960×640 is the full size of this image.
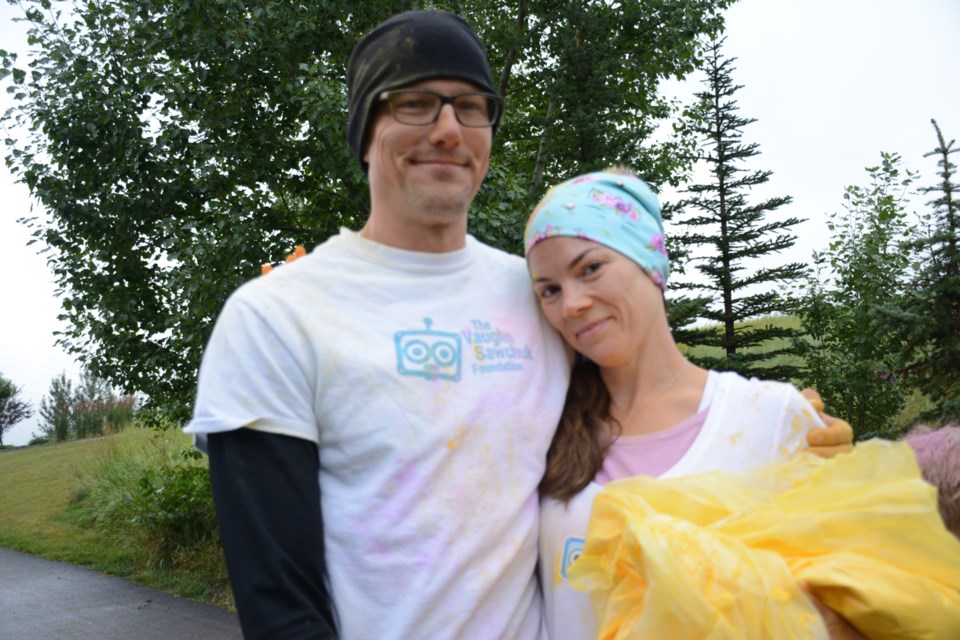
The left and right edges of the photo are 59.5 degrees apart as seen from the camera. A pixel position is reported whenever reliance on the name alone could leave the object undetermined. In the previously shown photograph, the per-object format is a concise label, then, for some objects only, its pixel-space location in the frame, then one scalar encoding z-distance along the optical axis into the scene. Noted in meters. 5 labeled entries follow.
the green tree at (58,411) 23.42
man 1.93
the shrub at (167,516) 9.86
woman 2.26
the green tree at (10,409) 28.44
